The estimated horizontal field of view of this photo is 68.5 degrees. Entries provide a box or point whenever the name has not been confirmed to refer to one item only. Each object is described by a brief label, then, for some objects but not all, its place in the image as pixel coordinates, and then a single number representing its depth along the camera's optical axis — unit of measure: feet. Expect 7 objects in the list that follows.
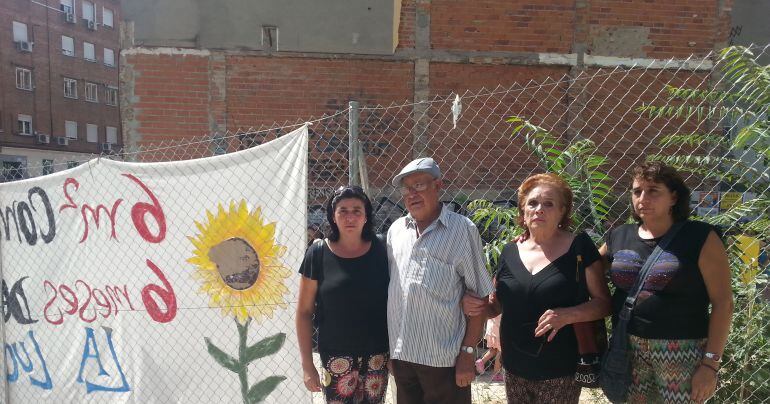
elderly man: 8.64
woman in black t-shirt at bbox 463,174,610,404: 8.14
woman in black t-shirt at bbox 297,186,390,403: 9.07
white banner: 11.37
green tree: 10.17
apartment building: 104.83
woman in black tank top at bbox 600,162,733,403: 7.63
